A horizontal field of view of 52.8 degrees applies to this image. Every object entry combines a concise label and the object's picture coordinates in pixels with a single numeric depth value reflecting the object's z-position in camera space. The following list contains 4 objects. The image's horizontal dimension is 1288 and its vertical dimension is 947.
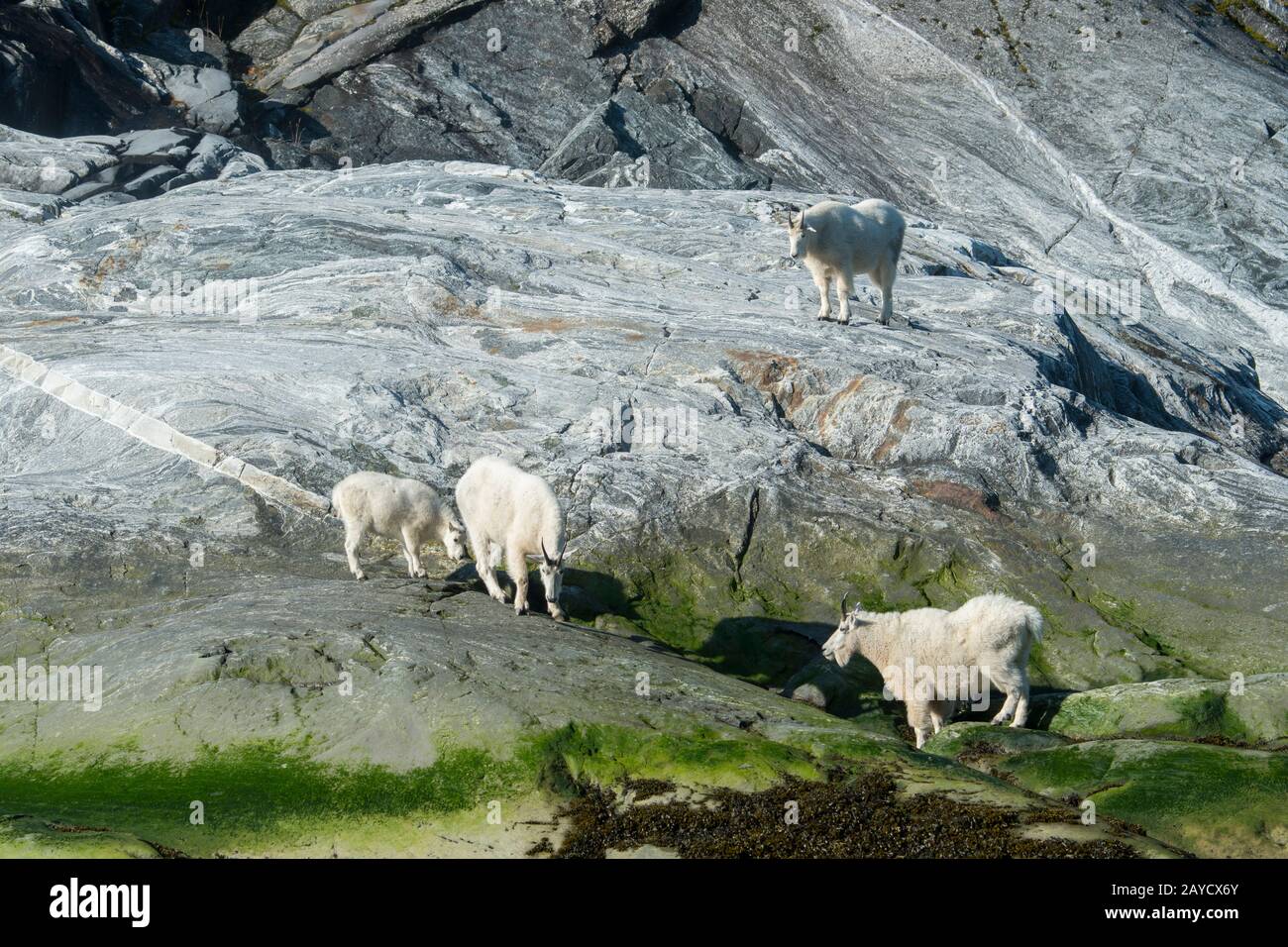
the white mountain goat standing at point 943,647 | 19.59
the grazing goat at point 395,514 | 21.72
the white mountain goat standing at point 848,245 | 29.22
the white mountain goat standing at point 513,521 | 20.50
